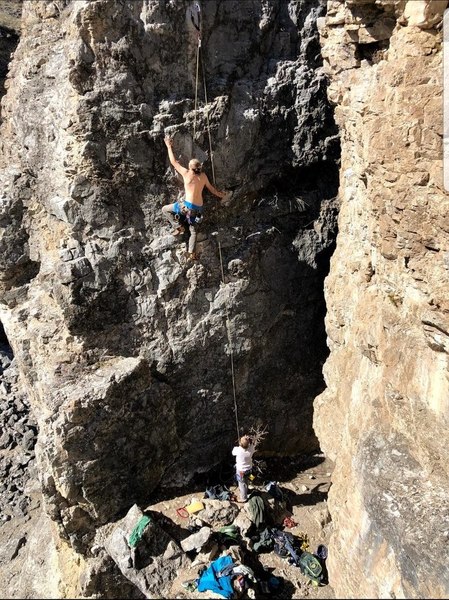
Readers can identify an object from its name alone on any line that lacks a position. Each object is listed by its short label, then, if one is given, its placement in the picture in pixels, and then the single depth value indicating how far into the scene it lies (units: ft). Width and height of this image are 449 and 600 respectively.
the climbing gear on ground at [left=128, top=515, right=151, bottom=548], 26.73
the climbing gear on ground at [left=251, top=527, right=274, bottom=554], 27.25
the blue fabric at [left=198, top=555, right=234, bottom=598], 23.38
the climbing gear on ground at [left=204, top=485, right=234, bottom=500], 30.58
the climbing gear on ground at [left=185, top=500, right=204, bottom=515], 29.40
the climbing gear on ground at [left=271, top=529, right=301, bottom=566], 26.76
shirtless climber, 26.11
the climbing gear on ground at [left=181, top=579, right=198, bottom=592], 24.96
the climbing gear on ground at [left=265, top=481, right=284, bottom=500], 30.63
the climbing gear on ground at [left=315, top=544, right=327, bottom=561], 26.81
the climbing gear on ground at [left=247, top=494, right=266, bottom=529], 28.17
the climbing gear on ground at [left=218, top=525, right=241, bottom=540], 27.27
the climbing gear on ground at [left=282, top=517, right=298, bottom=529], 29.25
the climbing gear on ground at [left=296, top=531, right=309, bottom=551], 27.66
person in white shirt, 28.63
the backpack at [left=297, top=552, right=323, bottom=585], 25.31
